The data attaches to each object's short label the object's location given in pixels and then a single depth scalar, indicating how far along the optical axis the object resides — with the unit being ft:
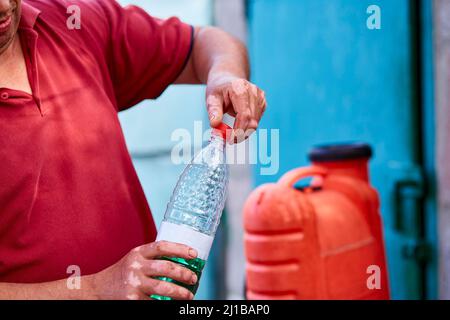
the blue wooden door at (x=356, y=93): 7.89
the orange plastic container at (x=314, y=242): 6.74
